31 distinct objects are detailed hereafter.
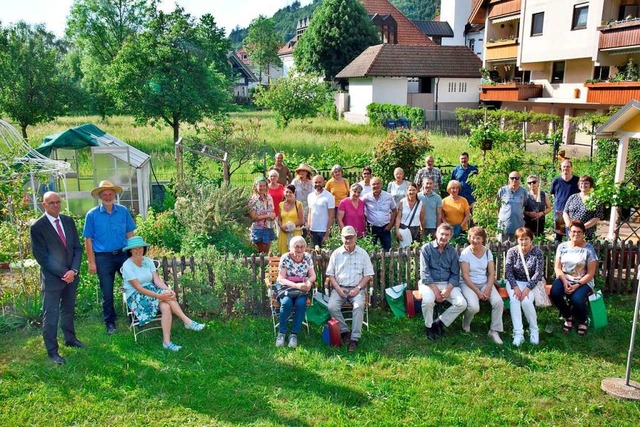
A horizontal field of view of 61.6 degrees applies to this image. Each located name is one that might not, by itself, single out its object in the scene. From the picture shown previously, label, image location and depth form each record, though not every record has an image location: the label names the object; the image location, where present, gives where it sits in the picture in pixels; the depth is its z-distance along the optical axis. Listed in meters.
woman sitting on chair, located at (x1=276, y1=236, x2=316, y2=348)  6.72
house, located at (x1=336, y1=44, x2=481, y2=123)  36.62
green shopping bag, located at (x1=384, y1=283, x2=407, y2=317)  7.40
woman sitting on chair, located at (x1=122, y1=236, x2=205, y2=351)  6.64
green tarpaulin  12.82
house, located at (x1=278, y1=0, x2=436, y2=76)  50.58
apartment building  22.12
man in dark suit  6.07
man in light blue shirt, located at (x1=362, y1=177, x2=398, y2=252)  8.81
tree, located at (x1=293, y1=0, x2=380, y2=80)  44.25
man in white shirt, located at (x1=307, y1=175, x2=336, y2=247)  8.62
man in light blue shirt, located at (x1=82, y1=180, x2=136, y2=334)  6.86
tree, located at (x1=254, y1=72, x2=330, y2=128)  31.53
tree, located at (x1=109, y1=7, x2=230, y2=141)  21.05
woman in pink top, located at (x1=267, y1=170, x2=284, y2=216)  9.23
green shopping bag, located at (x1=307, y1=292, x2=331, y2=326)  6.99
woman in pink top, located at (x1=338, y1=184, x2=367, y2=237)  8.60
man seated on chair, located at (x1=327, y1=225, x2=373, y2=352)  6.84
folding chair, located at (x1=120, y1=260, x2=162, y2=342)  6.76
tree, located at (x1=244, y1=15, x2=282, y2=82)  80.12
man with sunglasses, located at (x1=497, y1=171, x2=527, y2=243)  8.72
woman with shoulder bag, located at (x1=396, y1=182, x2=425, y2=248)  8.77
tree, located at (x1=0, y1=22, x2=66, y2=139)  22.11
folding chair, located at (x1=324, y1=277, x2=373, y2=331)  7.06
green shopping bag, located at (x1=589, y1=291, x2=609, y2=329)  6.90
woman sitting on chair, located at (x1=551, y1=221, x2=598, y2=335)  6.95
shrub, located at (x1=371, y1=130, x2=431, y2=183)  13.25
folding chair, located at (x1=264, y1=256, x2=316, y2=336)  6.99
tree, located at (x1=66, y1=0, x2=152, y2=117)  40.72
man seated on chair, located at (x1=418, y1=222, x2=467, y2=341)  6.83
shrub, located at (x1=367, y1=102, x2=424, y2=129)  31.36
